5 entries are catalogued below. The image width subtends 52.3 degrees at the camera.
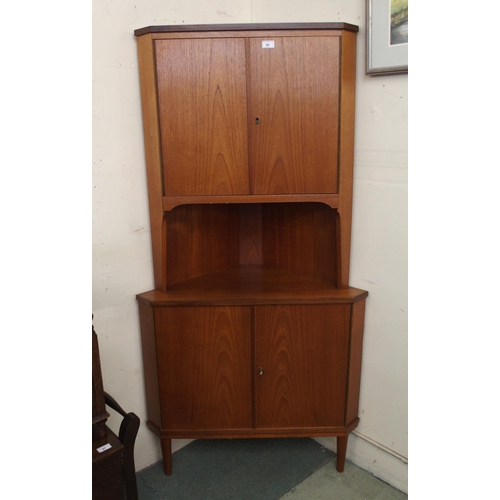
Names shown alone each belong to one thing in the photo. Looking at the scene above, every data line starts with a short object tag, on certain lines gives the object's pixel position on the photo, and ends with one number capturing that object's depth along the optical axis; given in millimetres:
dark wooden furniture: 1521
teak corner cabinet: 1883
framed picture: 1762
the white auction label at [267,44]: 1863
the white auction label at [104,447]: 1540
